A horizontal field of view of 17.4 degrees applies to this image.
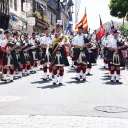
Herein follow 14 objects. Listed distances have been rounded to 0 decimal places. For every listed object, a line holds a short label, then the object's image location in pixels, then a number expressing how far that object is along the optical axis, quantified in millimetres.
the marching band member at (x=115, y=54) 15206
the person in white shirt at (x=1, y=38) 15205
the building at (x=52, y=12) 67000
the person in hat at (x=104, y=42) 21227
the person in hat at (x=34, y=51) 19719
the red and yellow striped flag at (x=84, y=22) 19703
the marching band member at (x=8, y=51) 15336
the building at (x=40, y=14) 49812
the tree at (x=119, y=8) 58394
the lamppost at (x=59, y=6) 82712
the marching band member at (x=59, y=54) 14250
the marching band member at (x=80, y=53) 15680
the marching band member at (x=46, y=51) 15806
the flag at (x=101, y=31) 20484
